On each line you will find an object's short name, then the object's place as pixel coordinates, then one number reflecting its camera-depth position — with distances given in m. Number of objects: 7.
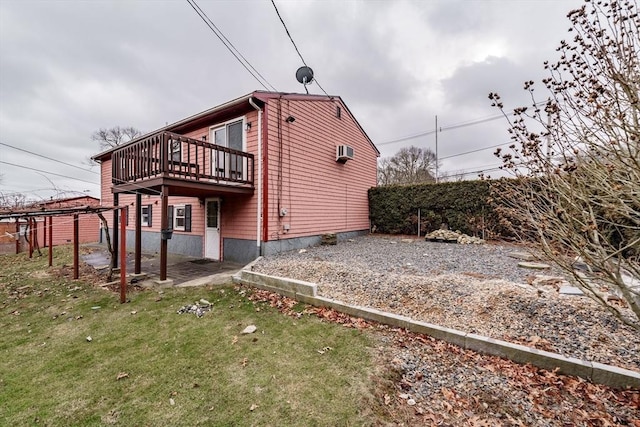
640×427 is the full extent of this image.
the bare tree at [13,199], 9.23
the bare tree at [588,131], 1.93
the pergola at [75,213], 5.09
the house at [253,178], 6.98
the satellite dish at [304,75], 9.68
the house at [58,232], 12.70
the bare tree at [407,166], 25.44
